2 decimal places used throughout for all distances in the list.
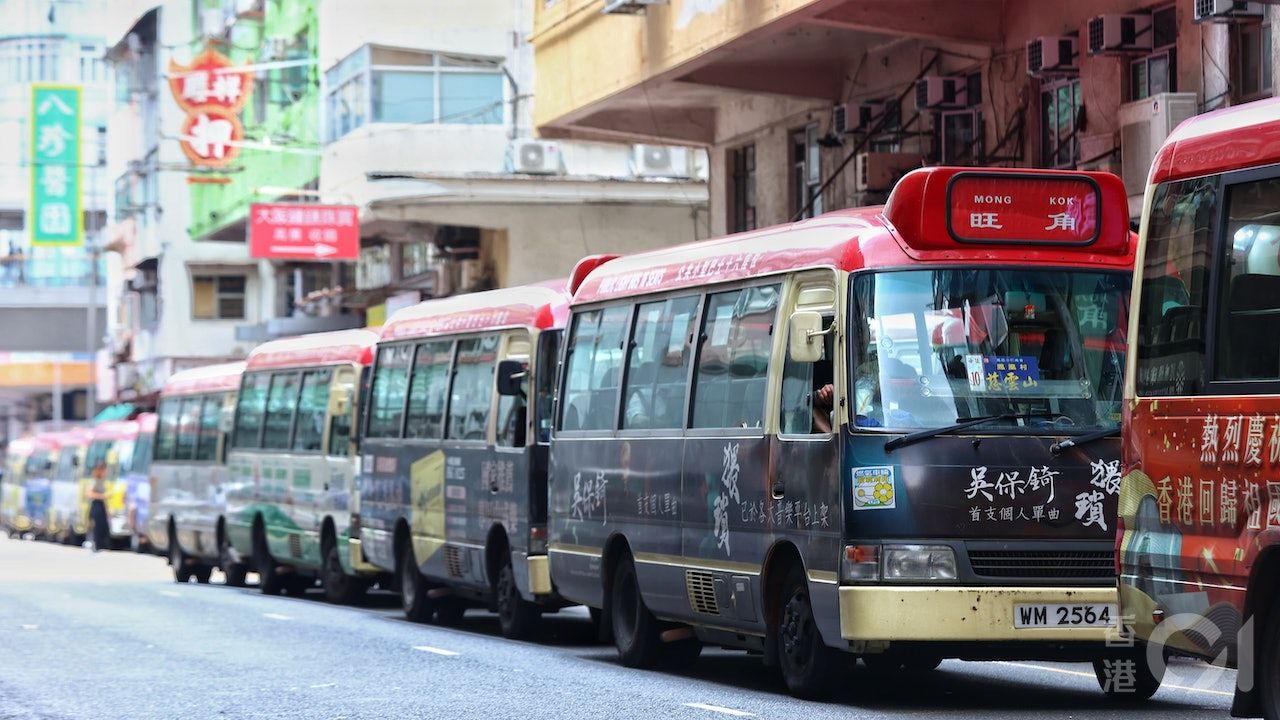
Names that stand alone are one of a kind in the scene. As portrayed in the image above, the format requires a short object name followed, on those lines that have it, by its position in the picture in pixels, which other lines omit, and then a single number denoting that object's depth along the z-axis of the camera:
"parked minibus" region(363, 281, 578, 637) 18.20
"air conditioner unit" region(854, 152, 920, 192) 23.59
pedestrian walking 47.69
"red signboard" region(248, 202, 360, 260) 42.62
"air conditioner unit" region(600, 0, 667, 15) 24.72
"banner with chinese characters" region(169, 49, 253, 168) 49.97
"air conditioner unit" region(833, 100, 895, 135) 24.95
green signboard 67.06
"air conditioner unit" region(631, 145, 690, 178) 38.59
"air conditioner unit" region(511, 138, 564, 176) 37.28
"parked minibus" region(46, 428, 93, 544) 51.75
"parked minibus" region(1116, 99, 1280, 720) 8.68
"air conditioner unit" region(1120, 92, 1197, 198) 18.66
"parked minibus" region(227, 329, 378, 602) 24.59
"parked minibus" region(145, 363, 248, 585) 30.69
